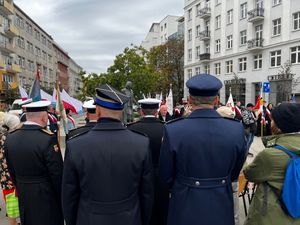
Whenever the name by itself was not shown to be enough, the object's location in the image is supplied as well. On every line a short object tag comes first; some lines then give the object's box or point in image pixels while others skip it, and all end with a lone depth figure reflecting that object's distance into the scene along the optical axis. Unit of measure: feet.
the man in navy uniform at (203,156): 5.88
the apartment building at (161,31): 181.14
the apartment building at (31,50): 131.14
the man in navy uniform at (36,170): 7.96
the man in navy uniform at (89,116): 10.43
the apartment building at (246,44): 67.59
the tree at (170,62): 122.17
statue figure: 26.45
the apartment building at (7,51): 103.50
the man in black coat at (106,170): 5.63
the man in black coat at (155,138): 9.18
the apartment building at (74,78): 299.40
